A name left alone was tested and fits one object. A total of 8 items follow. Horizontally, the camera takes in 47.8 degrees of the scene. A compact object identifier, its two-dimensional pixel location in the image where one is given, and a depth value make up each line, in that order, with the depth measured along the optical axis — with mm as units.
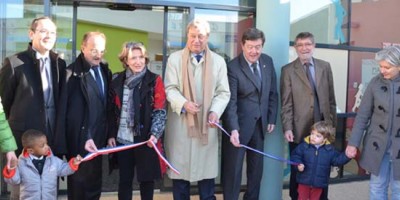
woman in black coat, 3818
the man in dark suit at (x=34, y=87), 3492
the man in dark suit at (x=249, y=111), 4168
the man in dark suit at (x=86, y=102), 3750
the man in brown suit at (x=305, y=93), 4465
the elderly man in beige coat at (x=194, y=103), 3936
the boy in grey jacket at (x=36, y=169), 3373
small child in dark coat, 4207
